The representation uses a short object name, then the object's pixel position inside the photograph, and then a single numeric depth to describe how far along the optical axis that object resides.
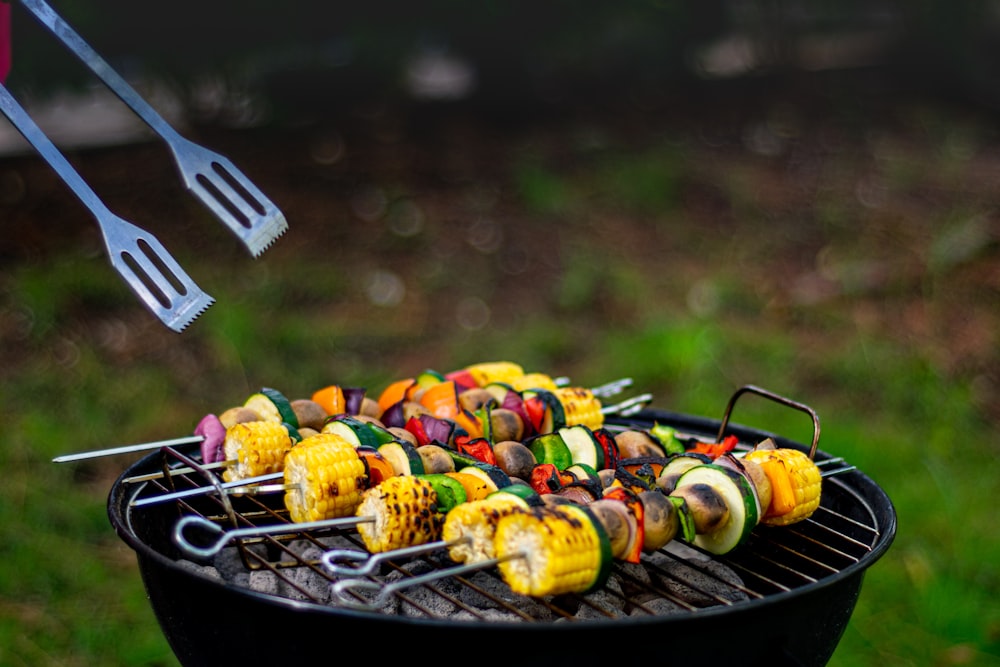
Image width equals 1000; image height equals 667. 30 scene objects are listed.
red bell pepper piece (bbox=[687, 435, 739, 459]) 2.48
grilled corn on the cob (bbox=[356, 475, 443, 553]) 1.89
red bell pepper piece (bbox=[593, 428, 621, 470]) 2.39
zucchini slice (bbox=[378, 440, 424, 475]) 2.13
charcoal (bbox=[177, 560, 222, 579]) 2.24
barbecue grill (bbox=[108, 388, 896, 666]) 1.64
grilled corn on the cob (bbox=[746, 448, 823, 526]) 2.15
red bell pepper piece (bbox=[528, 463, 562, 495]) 2.19
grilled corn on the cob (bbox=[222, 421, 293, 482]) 2.15
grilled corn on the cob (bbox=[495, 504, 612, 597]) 1.70
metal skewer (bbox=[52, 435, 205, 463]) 2.09
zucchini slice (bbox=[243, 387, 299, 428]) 2.43
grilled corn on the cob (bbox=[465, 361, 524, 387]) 2.91
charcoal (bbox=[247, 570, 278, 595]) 2.26
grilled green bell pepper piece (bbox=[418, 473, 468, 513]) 2.03
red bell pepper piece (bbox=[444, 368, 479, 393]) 2.87
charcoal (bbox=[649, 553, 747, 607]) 2.25
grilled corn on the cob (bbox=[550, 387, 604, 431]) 2.59
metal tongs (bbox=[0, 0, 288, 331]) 1.88
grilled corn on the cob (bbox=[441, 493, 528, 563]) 1.80
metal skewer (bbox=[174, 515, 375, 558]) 1.61
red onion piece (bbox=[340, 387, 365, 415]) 2.61
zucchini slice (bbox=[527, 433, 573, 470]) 2.36
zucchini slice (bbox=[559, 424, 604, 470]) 2.35
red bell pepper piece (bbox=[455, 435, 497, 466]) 2.30
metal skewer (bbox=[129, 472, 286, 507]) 1.95
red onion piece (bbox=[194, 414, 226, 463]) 2.35
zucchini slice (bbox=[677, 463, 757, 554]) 2.06
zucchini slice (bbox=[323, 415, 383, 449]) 2.28
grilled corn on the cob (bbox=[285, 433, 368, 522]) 1.97
